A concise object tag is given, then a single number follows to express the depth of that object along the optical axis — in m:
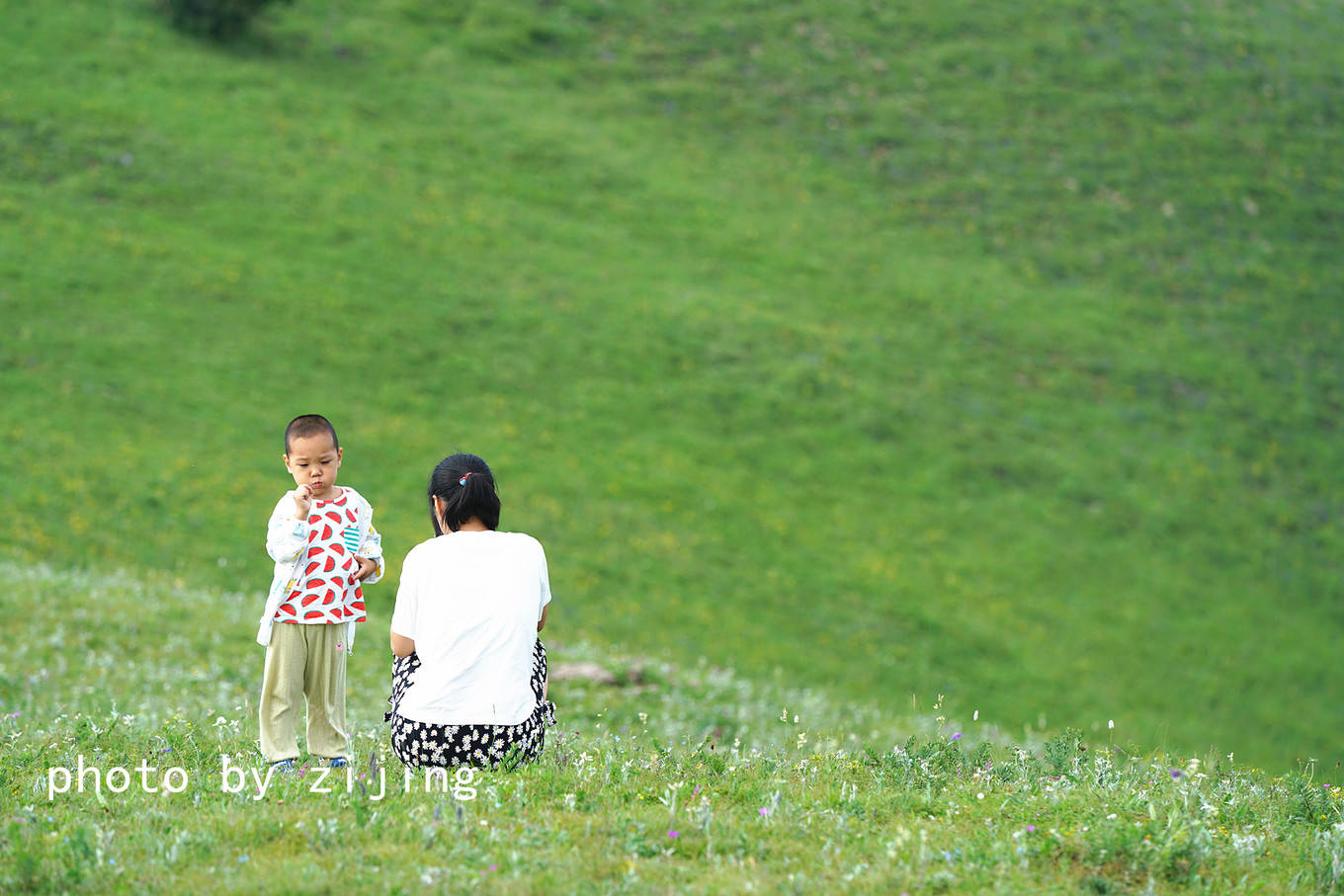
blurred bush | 86.37
